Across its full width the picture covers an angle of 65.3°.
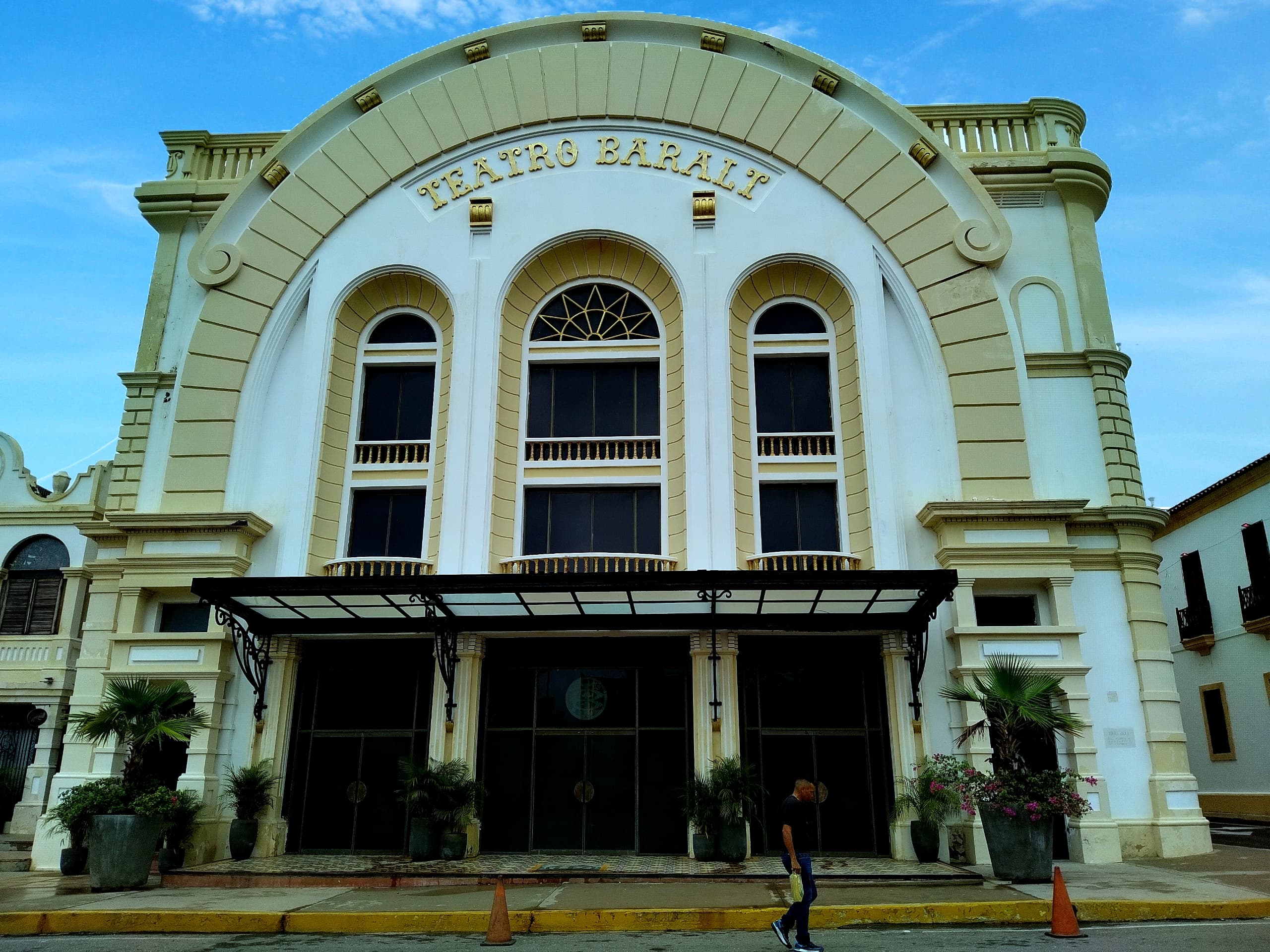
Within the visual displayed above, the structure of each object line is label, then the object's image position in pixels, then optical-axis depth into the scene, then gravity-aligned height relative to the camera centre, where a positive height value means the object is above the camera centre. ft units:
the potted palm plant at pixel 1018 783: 47.67 +0.53
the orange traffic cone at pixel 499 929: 35.60 -4.69
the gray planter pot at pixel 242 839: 59.93 -2.72
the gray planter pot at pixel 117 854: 50.62 -3.08
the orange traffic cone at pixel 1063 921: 35.40 -4.34
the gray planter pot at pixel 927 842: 57.41 -2.66
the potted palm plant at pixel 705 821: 57.82 -1.56
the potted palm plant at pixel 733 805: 57.26 -0.63
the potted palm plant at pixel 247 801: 60.03 -0.55
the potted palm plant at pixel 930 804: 56.85 -0.54
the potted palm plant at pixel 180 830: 54.60 -2.09
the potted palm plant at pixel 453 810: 57.62 -0.97
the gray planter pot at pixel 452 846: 57.47 -2.98
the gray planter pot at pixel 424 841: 57.41 -2.69
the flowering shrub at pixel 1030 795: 47.93 -0.05
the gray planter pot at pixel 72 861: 57.82 -3.92
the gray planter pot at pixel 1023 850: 47.42 -2.56
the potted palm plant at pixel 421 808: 57.52 -0.89
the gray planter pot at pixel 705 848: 57.82 -3.04
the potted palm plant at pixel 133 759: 50.80 +1.72
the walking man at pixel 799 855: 32.50 -1.99
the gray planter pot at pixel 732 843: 57.26 -2.74
